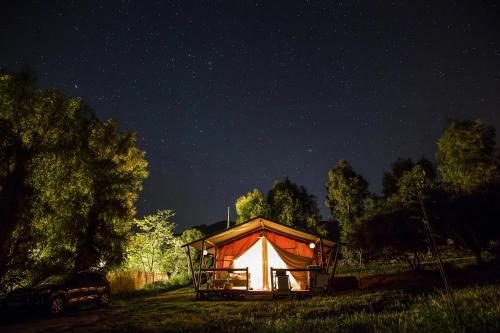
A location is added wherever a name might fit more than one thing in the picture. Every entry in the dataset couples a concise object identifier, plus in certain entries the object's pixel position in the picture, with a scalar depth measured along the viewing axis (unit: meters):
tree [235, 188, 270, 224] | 34.97
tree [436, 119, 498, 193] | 28.06
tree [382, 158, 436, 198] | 44.09
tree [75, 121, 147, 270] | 18.88
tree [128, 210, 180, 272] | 30.52
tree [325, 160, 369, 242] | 35.26
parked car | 11.72
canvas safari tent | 16.12
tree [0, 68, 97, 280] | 14.84
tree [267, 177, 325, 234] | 35.56
